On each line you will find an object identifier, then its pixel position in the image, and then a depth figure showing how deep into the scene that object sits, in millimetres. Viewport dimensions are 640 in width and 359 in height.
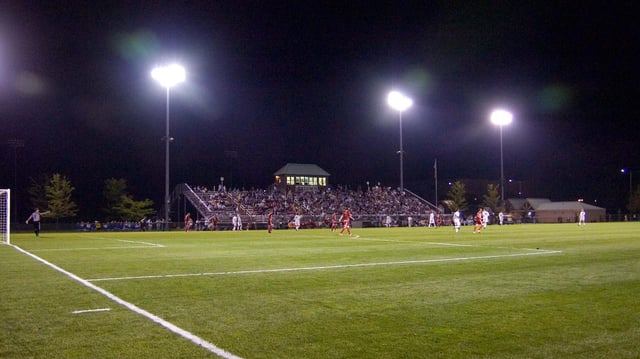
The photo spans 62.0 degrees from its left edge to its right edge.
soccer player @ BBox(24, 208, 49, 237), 32219
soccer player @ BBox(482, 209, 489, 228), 42291
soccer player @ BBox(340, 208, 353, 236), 33972
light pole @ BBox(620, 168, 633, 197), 106088
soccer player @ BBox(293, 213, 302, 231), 47012
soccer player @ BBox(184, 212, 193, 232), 43831
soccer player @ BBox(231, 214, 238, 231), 47684
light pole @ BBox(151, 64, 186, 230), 43281
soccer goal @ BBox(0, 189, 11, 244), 32269
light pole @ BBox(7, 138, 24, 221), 62578
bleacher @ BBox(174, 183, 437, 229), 53969
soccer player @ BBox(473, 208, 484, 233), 38741
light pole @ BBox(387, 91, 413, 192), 56219
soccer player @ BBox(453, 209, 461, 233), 37969
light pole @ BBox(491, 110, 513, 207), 61656
